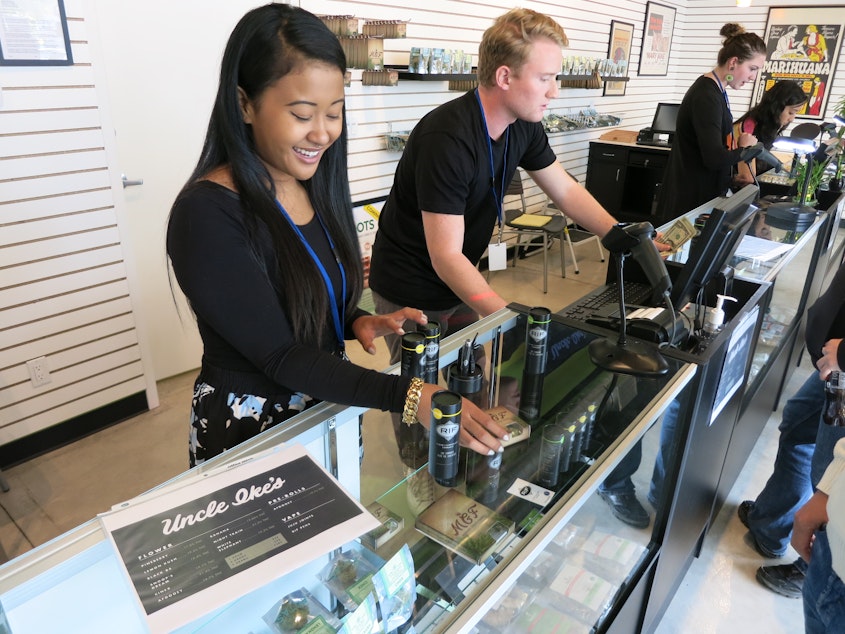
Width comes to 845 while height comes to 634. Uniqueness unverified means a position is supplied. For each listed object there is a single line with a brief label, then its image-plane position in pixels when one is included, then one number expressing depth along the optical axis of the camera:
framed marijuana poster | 7.76
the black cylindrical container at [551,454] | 1.21
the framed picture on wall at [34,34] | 2.44
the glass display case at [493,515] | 0.78
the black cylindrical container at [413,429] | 1.20
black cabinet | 6.59
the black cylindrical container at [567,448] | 1.23
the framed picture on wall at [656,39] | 7.73
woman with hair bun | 3.31
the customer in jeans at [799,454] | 1.84
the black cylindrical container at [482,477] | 1.20
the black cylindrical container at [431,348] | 1.25
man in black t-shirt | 1.81
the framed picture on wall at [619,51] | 6.76
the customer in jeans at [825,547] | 1.20
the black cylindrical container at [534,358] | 1.50
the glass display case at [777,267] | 2.32
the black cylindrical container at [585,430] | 1.28
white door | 2.95
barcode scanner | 1.33
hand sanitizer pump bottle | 1.73
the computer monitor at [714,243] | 1.50
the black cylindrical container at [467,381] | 1.37
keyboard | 1.73
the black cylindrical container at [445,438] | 1.01
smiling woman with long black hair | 1.07
